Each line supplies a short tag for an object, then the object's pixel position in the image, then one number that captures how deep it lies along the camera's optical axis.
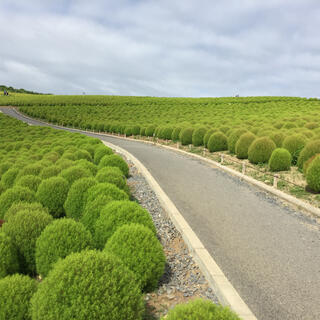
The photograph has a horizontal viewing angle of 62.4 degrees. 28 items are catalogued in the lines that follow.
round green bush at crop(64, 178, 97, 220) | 6.79
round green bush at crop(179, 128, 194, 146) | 23.95
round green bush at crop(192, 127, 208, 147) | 22.14
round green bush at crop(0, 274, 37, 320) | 3.31
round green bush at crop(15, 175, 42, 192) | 8.55
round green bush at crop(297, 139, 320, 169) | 11.75
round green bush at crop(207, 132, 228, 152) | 19.01
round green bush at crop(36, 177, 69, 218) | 7.57
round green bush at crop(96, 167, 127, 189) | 8.16
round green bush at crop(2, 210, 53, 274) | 4.96
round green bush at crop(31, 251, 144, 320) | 2.84
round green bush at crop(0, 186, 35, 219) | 7.10
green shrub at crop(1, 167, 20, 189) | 10.54
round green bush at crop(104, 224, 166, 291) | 4.28
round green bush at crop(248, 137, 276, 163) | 14.33
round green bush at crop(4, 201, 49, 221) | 5.95
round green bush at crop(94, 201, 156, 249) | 5.23
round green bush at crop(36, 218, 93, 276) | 4.35
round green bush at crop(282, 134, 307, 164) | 13.68
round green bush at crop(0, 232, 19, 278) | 4.41
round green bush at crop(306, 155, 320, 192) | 9.50
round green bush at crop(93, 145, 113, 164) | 13.80
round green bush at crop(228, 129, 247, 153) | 17.69
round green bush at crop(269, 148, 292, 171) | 12.55
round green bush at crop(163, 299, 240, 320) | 2.52
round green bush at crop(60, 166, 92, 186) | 8.49
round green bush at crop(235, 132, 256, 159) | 16.06
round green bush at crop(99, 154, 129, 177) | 11.45
